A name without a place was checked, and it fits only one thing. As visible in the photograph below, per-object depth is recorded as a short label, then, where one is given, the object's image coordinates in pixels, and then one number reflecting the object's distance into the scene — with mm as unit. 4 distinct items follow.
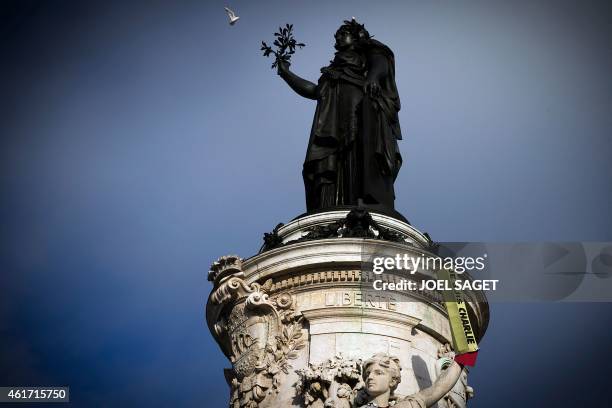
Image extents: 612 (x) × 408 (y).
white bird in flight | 22592
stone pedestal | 14500
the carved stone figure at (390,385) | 13500
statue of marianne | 19312
